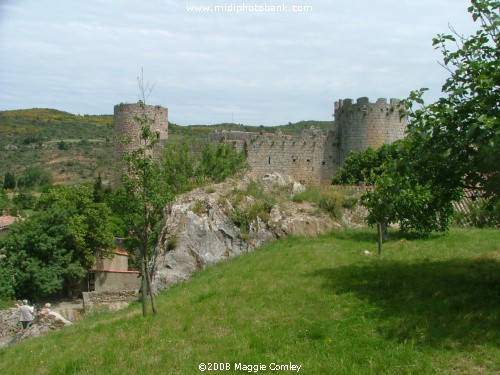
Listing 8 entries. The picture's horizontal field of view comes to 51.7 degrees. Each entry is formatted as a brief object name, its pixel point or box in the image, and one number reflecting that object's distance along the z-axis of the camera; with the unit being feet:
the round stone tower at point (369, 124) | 109.70
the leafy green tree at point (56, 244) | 76.89
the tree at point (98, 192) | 110.20
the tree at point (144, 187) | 31.45
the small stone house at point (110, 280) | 83.25
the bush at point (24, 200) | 152.31
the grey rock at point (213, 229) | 44.16
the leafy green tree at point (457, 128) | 24.73
